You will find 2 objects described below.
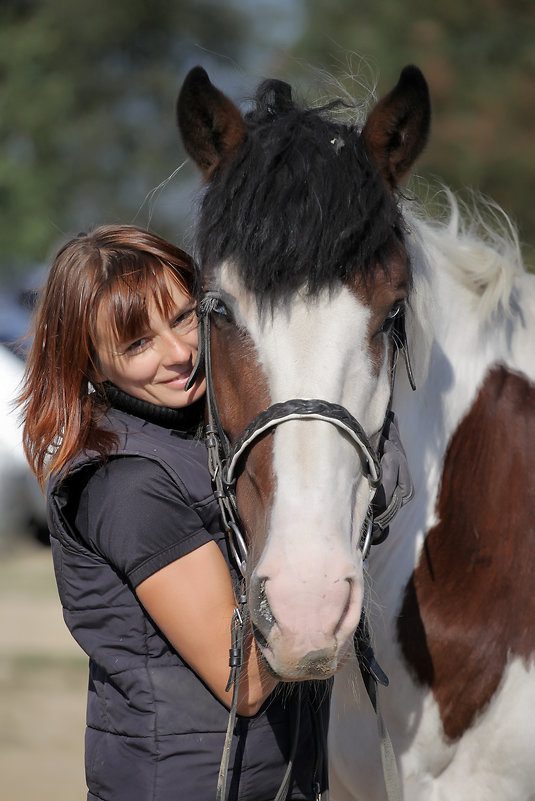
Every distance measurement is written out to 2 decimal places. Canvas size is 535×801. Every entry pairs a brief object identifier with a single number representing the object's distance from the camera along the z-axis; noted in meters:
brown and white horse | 4.95
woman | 5.03
